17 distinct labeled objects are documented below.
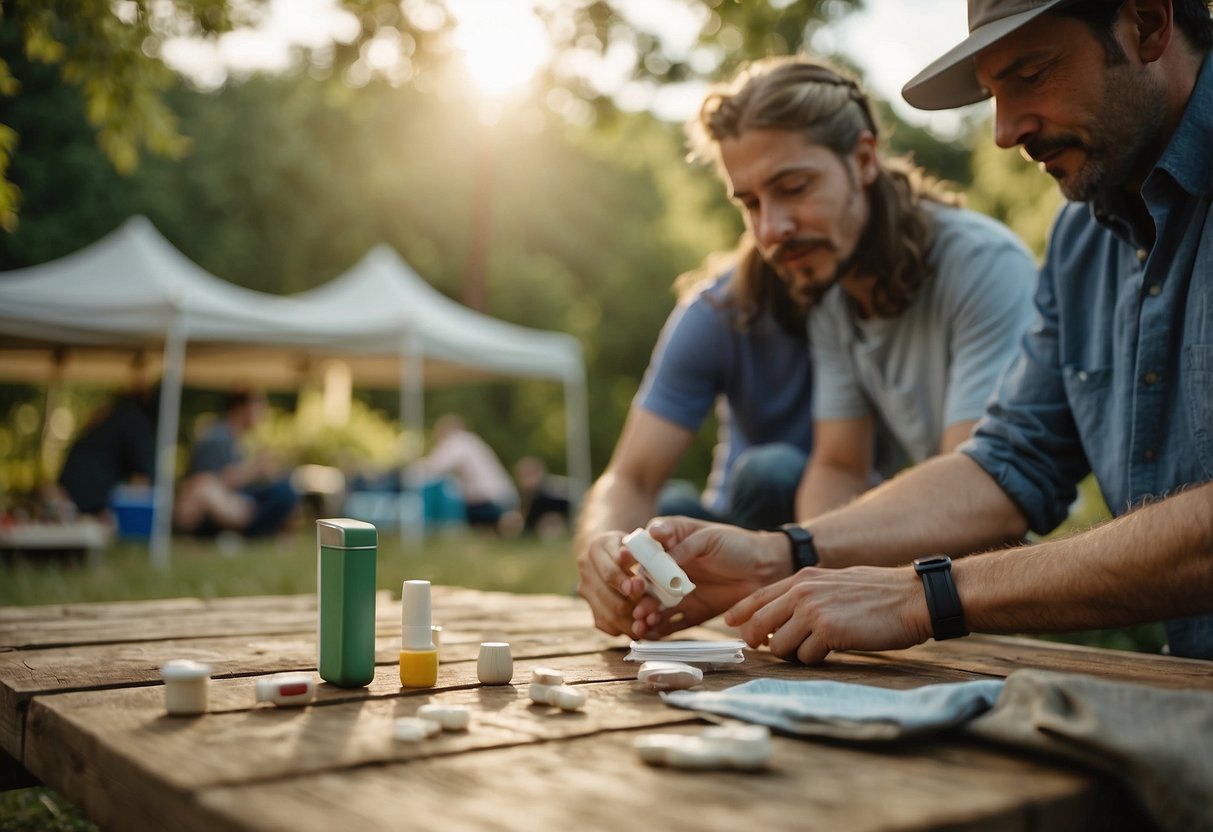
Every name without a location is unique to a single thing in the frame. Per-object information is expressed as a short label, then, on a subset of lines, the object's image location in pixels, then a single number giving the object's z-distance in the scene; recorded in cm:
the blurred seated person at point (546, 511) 1152
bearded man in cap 144
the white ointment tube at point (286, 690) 123
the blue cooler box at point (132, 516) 872
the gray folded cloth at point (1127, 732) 90
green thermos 134
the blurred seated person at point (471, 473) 1146
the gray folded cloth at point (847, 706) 105
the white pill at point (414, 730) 106
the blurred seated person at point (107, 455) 784
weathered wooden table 83
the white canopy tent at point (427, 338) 952
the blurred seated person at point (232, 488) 912
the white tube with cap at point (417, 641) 135
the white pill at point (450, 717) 111
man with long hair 249
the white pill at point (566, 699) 122
